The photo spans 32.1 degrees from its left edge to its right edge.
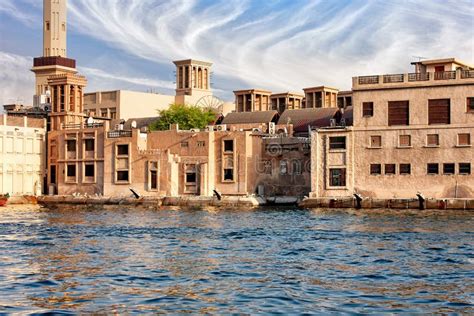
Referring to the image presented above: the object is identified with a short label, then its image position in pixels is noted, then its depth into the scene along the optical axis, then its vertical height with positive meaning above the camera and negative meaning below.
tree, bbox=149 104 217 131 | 93.50 +6.67
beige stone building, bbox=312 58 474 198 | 63.50 +2.87
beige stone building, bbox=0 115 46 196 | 81.81 +2.32
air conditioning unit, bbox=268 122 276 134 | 79.88 +4.70
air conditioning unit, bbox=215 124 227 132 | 77.78 +4.71
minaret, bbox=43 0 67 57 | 107.81 +19.90
